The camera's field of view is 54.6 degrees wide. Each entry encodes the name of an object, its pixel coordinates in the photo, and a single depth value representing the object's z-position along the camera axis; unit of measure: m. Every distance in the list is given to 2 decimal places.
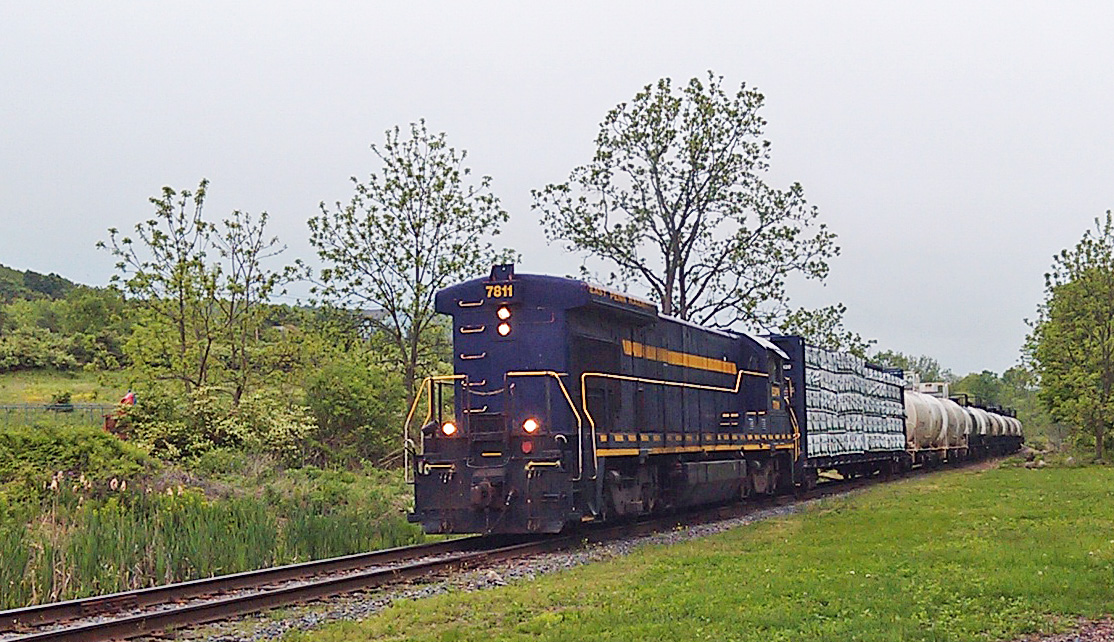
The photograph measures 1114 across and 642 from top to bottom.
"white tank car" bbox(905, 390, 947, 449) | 36.00
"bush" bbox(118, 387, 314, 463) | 23.23
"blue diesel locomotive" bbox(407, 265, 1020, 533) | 14.61
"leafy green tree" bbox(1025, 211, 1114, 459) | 37.44
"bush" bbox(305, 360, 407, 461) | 27.14
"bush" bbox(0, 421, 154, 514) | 17.58
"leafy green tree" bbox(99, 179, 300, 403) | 25.34
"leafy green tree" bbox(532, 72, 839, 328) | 37.59
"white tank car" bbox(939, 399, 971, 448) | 40.52
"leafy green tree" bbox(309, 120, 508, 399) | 27.95
